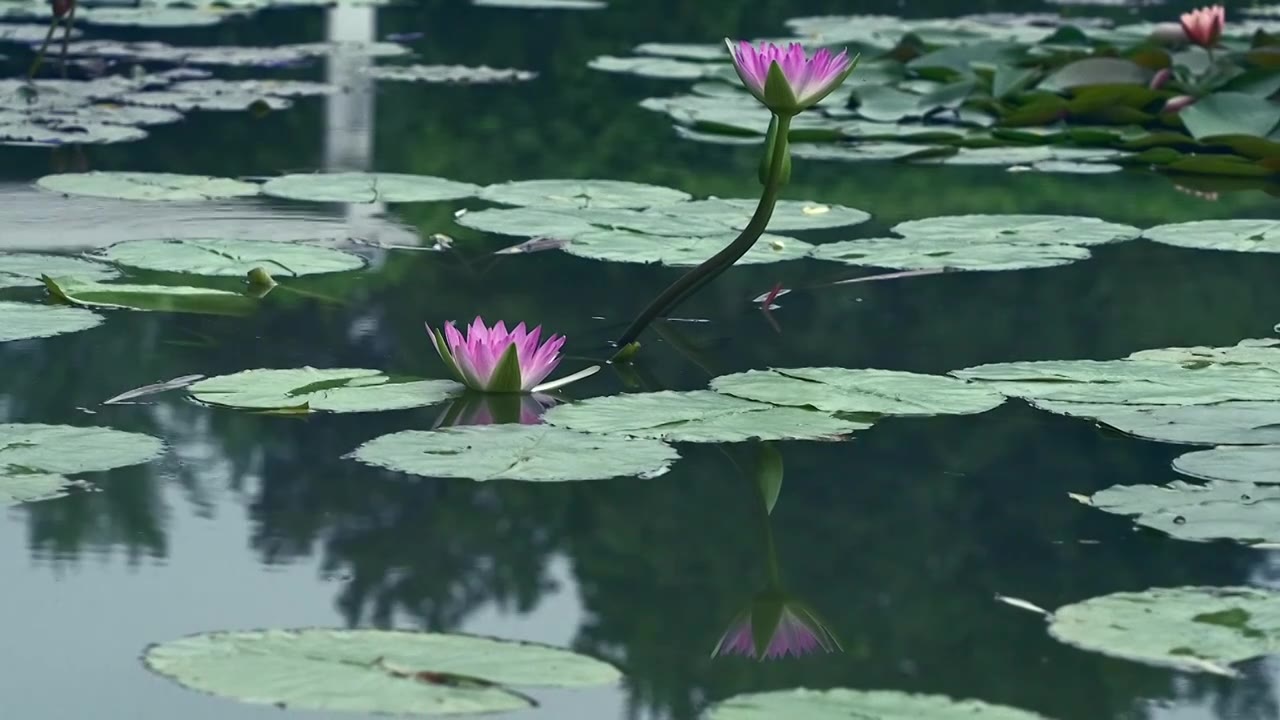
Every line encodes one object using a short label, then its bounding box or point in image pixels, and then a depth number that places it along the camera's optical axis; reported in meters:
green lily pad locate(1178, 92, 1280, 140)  4.35
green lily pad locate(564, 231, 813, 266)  3.17
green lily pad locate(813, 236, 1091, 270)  3.16
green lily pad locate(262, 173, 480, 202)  3.73
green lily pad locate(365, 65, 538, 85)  5.87
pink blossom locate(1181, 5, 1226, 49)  4.34
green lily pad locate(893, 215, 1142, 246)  3.38
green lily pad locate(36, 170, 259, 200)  3.67
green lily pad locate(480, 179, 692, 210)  3.71
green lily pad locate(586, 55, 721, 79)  6.21
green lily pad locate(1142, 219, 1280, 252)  3.34
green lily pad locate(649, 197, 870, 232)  3.52
